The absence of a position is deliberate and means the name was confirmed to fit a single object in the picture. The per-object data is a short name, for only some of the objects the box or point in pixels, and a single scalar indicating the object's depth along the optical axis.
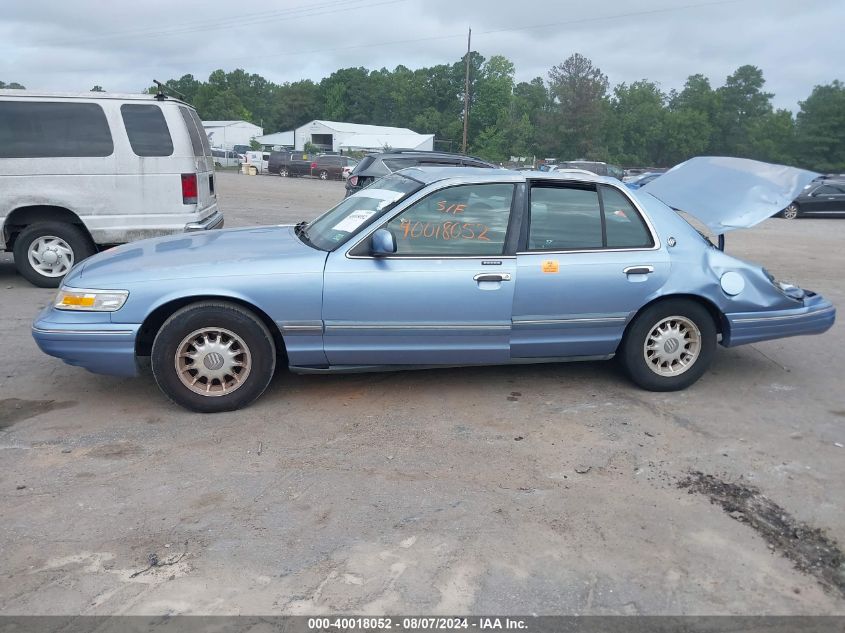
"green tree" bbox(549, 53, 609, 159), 72.06
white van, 7.85
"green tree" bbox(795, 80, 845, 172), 60.72
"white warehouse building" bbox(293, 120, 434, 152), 70.25
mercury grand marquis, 4.54
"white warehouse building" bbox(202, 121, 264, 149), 80.25
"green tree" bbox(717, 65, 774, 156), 77.81
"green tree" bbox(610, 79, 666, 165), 77.31
